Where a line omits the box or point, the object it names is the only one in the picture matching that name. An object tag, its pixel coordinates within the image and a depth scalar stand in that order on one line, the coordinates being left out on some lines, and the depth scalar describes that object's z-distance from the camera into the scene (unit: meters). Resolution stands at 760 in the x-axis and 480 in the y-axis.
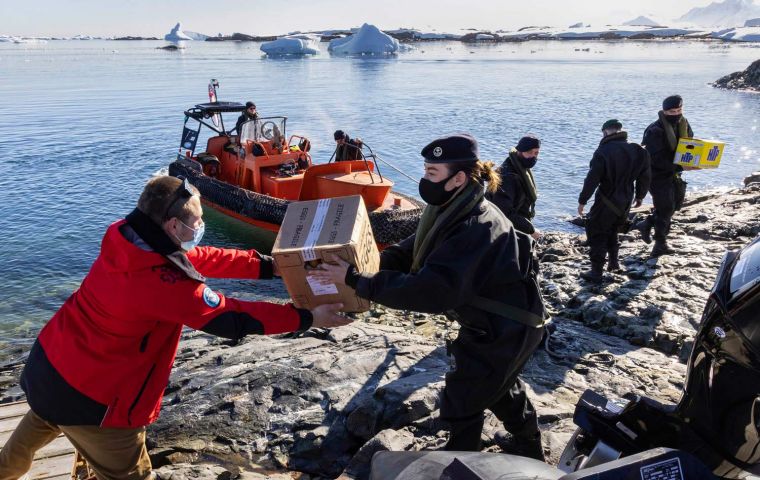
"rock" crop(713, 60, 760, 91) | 37.78
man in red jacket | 2.37
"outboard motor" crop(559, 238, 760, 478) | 2.00
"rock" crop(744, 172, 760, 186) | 13.95
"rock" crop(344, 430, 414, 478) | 3.19
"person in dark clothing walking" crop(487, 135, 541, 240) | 5.29
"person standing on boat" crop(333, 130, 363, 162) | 11.70
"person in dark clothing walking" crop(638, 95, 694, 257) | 7.08
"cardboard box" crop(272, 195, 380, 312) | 2.71
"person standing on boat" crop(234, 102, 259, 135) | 12.79
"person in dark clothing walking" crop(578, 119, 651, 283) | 6.39
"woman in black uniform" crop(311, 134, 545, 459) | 2.45
